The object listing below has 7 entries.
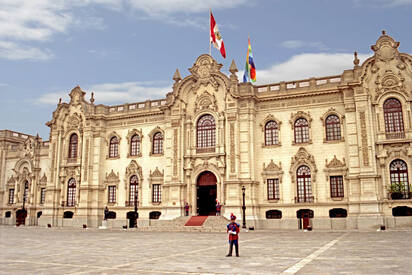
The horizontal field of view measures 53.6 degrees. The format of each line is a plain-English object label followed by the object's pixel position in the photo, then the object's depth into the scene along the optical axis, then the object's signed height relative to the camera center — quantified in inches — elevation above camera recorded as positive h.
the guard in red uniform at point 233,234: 536.5 -40.1
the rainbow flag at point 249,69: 1544.8 +506.7
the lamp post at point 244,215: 1223.8 -37.3
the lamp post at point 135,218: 1435.8 -50.0
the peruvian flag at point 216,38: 1531.7 +617.9
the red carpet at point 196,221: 1336.1 -56.6
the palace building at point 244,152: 1248.8 +178.6
